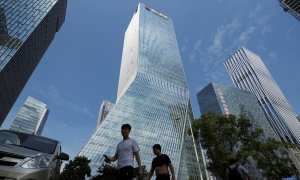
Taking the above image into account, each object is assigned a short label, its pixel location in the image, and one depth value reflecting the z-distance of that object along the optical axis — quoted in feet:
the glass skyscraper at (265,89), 315.93
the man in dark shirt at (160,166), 13.97
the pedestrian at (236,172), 19.25
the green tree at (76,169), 80.33
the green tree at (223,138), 48.70
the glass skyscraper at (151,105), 166.03
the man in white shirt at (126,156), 12.29
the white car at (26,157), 10.11
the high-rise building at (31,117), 347.33
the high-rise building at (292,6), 160.84
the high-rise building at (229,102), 265.16
